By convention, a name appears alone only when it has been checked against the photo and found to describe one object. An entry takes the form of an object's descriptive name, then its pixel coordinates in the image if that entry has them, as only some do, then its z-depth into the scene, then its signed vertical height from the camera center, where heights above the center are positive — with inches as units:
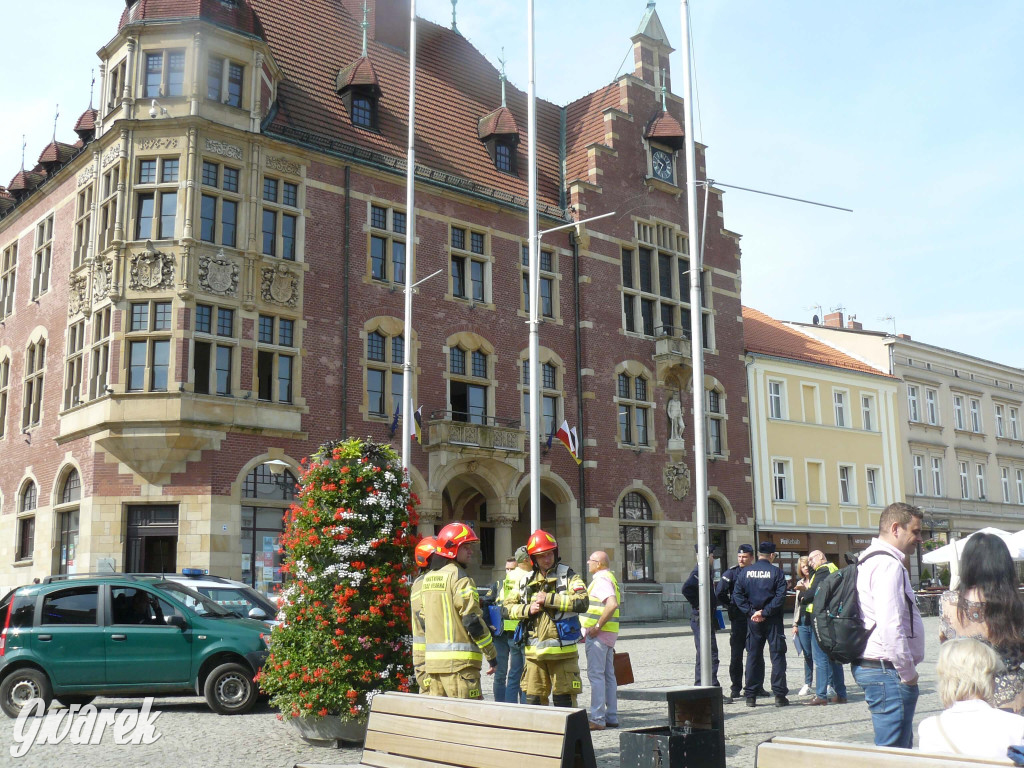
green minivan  478.0 -33.1
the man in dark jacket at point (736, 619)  506.8 -24.3
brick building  976.9 +293.6
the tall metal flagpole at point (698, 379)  459.8 +96.7
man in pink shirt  239.5 -15.1
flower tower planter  376.5 -10.0
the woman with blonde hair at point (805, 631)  529.1 -32.5
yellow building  1534.2 +190.7
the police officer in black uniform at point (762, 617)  485.1 -22.5
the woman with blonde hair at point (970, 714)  173.2 -24.6
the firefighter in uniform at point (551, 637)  358.9 -23.0
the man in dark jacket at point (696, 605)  508.7 -18.0
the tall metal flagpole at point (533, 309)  777.6 +195.3
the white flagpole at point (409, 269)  874.1 +257.1
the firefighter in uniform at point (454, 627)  302.2 -16.1
